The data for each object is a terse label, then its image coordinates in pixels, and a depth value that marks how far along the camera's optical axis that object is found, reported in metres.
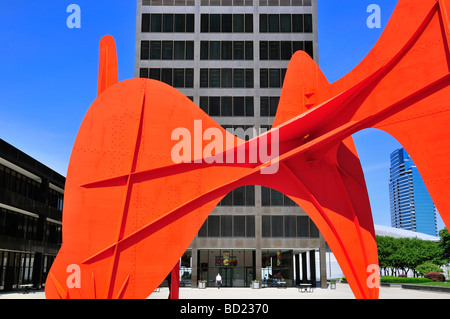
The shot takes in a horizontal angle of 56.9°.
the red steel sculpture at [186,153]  11.99
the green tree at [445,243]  55.82
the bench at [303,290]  39.35
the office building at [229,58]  46.03
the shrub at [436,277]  45.75
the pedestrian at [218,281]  41.06
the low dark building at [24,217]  33.06
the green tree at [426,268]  62.44
